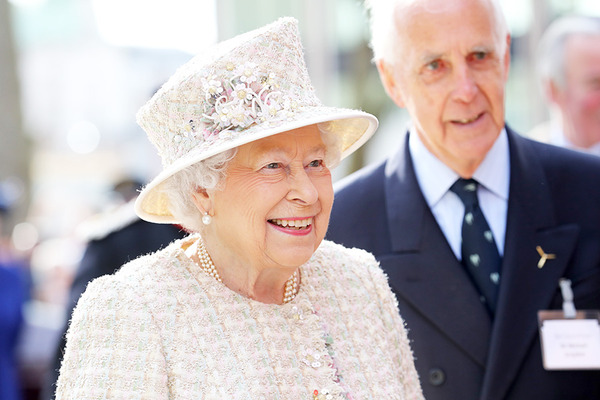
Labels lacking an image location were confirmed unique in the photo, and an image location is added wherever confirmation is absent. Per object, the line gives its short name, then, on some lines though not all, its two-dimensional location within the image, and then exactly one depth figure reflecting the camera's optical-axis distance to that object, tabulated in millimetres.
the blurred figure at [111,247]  4480
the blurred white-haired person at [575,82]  5531
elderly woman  2260
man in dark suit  3172
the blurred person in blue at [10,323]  6289
